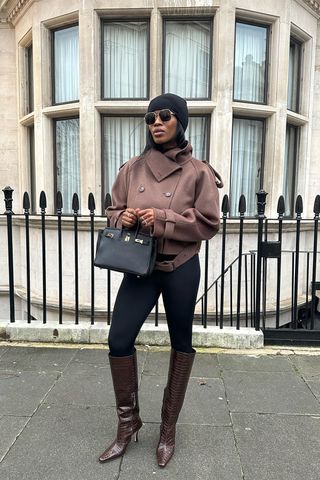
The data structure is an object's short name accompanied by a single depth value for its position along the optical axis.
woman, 2.08
